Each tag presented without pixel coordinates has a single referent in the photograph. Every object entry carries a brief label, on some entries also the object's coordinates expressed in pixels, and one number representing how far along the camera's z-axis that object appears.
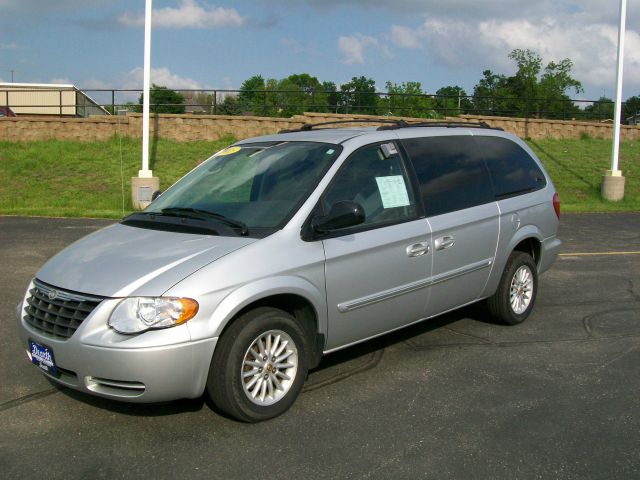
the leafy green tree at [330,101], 26.81
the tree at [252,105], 30.69
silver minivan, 3.99
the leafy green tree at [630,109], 36.09
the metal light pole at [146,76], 16.89
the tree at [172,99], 39.69
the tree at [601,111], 32.97
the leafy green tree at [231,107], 31.80
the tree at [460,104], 28.94
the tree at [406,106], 28.12
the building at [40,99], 40.41
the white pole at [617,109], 20.23
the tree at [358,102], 26.98
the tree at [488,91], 29.87
